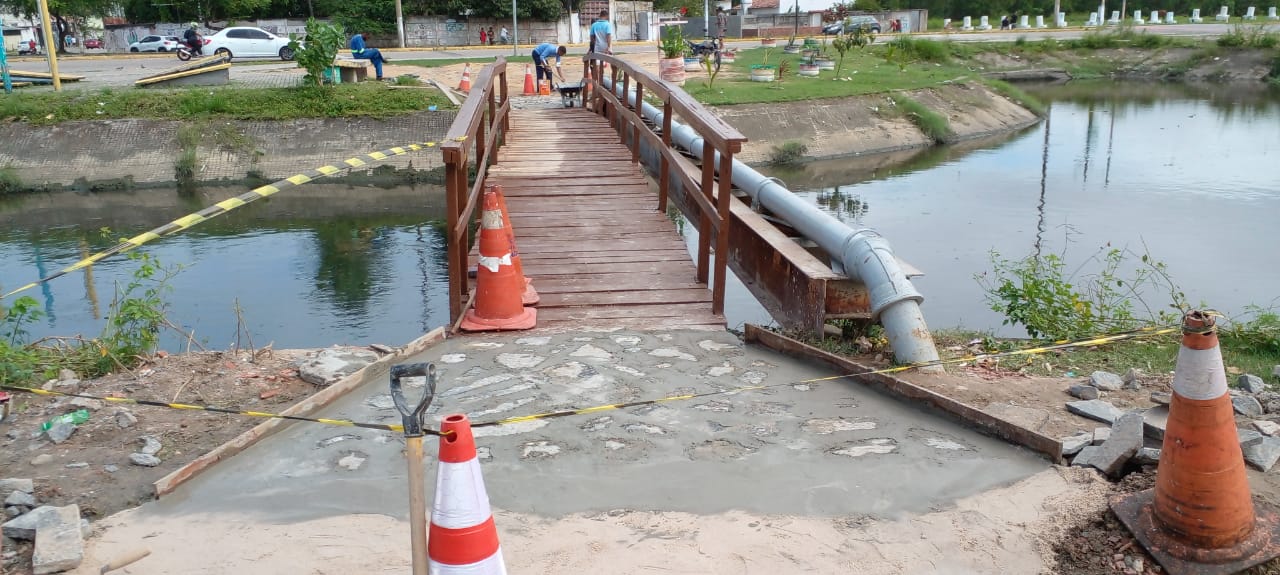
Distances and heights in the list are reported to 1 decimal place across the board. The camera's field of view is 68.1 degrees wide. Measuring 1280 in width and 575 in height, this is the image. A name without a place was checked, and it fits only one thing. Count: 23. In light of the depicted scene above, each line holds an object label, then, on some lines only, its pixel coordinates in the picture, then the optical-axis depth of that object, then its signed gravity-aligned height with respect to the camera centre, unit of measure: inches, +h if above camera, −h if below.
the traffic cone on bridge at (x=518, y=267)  244.7 -52.7
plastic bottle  178.9 -64.4
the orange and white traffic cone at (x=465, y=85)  870.6 -18.6
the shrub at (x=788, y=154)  812.6 -81.5
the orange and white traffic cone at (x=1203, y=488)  120.4 -55.1
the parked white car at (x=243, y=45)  1296.8 +33.0
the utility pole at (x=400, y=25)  1517.0 +64.7
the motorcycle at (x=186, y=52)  1243.2 +24.1
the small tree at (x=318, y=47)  767.7 +16.7
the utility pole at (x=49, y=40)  804.6 +27.6
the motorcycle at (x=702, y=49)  1101.4 +12.2
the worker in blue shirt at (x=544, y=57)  789.2 +4.5
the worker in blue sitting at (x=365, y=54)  918.4 +12.7
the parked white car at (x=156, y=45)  1619.1 +44.9
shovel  99.1 -42.1
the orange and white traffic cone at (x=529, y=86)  810.2 -19.5
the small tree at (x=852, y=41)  1081.8 +16.6
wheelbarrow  640.4 -20.1
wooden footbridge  235.6 -54.3
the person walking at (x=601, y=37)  681.6 +17.1
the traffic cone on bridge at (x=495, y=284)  230.5 -53.1
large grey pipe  199.2 -47.8
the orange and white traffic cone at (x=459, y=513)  102.4 -47.7
